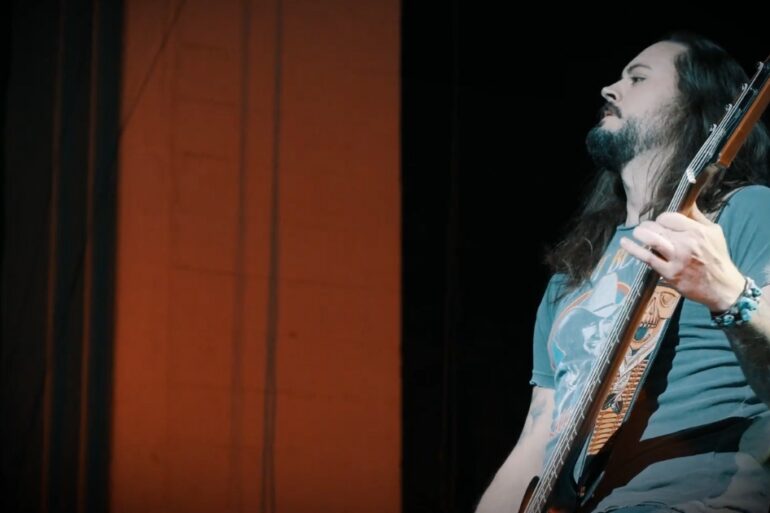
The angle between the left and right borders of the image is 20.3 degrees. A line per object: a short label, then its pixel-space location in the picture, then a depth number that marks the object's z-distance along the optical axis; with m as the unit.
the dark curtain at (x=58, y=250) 4.61
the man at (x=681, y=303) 3.48
